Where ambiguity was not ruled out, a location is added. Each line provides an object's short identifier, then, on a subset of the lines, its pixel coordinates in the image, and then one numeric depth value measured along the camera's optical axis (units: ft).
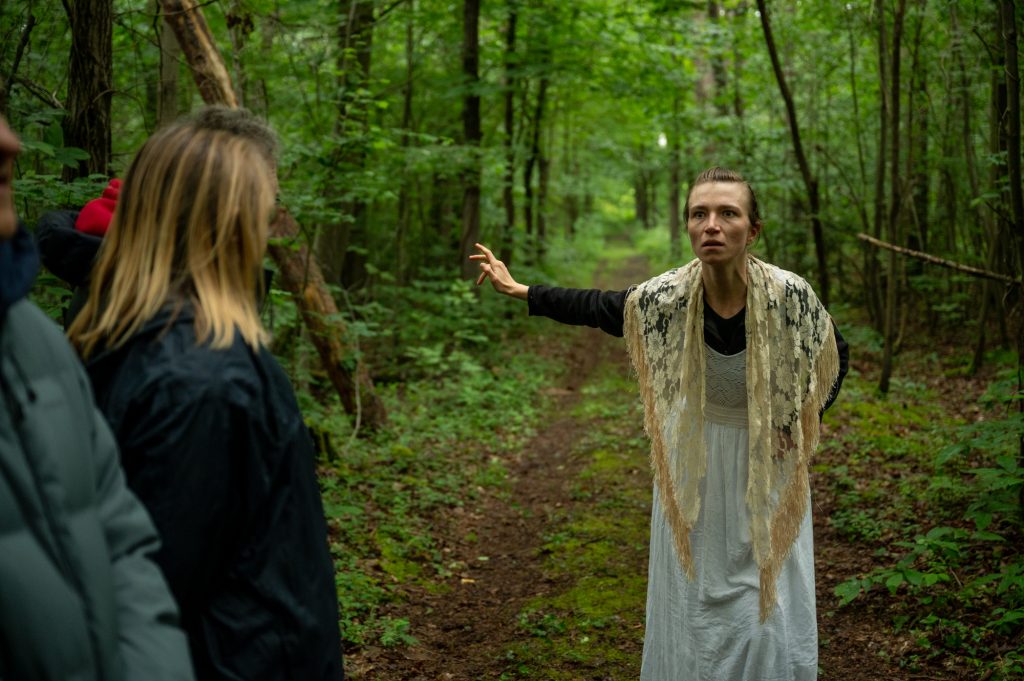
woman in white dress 11.03
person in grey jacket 4.43
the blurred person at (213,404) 5.51
